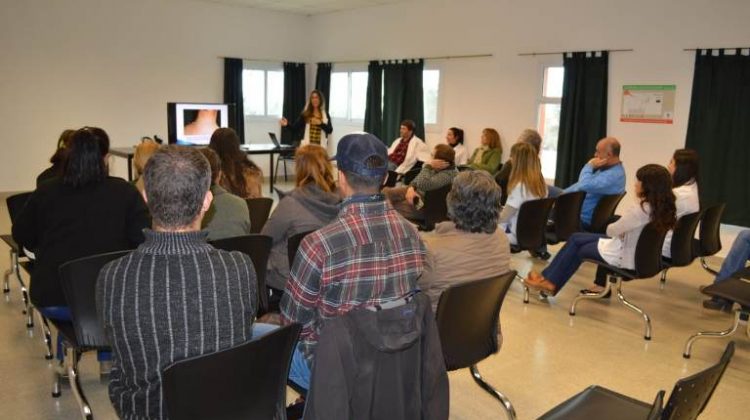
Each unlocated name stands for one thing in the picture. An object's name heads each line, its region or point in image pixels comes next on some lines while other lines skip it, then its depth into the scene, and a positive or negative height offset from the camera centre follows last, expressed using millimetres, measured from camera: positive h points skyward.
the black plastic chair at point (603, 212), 4742 -695
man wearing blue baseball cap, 1708 -398
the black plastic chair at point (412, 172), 7750 -699
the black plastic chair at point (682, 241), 3851 -737
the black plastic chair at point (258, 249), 2514 -588
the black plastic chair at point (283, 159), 9234 -744
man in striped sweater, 1402 -426
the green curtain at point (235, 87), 9562 +391
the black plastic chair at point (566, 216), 4543 -709
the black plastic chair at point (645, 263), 3625 -841
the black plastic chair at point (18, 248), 3378 -792
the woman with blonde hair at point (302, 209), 2918 -459
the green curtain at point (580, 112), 6660 +140
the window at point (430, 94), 8695 +361
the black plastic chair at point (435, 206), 5164 -747
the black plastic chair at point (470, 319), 2105 -737
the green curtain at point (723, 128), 5613 +6
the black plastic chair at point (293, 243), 2691 -574
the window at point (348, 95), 9945 +352
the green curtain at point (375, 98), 9328 +295
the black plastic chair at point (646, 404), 1380 -849
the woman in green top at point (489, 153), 7312 -387
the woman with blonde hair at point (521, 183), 4480 -458
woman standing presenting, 8961 -81
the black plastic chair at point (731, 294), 3059 -848
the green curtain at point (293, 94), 10383 +357
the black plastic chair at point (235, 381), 1396 -665
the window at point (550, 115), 7215 +93
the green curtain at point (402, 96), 8742 +324
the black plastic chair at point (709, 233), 4184 -737
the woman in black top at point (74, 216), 2461 -455
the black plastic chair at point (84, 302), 2098 -696
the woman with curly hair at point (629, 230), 3609 -644
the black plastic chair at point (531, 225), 4301 -742
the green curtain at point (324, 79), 10281 +611
